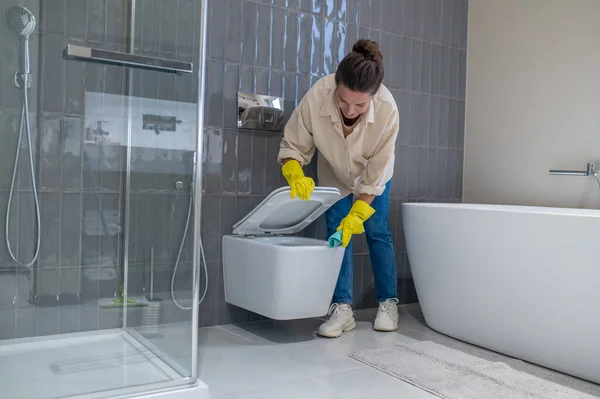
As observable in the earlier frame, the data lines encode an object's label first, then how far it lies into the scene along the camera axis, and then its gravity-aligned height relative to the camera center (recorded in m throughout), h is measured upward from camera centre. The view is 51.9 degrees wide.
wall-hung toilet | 2.69 -0.35
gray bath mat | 2.21 -0.71
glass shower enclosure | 1.97 -0.07
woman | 2.68 +0.18
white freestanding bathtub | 2.30 -0.36
